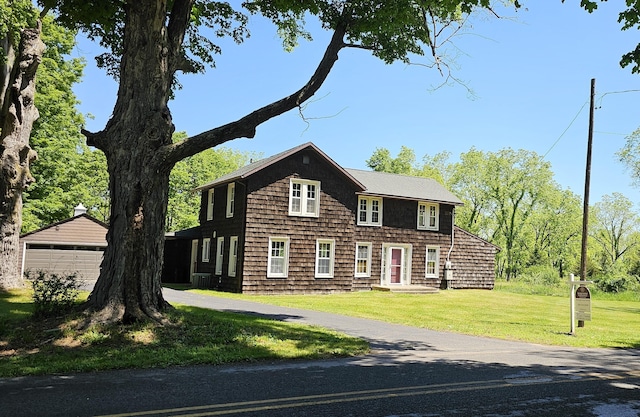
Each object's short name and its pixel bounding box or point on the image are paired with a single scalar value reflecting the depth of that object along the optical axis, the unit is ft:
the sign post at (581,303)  49.14
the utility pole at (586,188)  55.06
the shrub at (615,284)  124.77
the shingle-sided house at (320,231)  83.56
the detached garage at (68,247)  83.35
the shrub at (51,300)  33.71
